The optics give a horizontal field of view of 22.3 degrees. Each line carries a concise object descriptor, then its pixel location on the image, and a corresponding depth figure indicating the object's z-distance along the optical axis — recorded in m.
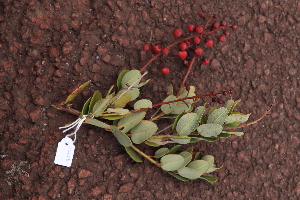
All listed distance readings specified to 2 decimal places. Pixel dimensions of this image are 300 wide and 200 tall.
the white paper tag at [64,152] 0.90
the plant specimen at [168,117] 0.89
